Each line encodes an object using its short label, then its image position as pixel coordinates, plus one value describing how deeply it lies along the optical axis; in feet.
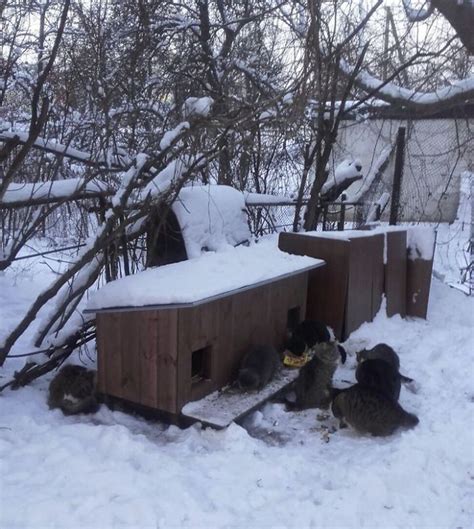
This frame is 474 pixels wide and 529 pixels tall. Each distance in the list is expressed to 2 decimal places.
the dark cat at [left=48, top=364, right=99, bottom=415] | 14.40
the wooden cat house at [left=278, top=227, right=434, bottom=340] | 20.27
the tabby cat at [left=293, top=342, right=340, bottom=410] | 15.31
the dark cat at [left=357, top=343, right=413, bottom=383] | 17.24
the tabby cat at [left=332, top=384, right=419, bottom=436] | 13.52
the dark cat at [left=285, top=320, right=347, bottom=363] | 18.04
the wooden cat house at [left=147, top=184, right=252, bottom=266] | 18.45
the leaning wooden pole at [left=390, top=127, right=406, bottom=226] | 28.30
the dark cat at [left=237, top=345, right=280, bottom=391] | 14.96
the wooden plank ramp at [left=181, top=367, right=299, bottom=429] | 13.38
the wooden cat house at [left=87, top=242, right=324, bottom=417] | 13.48
